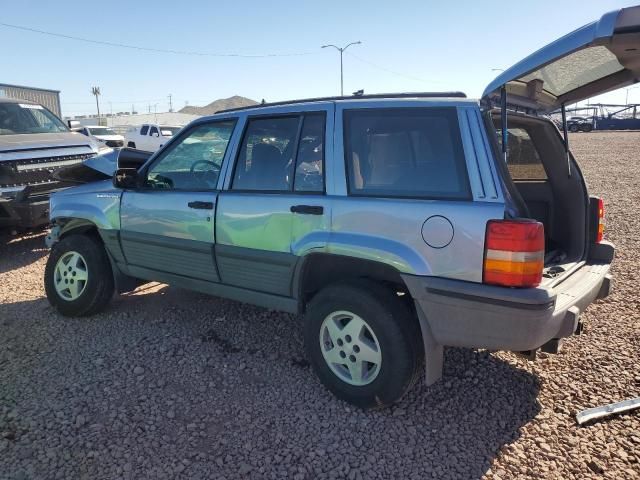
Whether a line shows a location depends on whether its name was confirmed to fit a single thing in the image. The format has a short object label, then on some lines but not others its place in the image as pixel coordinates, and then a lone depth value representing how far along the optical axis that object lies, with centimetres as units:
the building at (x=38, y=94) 1886
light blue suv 253
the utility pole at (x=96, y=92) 7175
